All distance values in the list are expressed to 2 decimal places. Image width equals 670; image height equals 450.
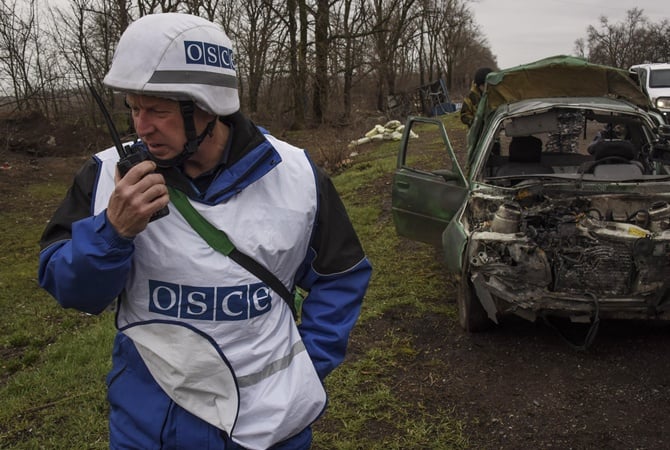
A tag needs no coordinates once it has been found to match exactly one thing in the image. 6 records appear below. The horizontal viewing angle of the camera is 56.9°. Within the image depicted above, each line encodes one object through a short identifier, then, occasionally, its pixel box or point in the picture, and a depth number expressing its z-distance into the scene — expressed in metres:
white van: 15.95
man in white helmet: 1.52
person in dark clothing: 8.52
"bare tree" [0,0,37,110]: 16.84
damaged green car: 4.09
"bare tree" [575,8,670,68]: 49.81
